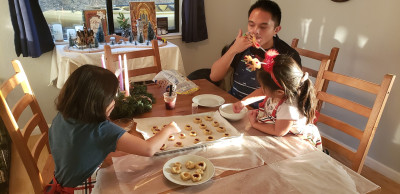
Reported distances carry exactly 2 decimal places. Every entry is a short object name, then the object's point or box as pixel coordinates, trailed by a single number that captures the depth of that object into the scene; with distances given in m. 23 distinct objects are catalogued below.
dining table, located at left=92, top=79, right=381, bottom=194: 1.04
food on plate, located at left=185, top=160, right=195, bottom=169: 1.13
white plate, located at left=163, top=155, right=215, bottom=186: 1.05
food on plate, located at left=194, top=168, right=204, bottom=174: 1.10
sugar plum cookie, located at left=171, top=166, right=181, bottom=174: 1.10
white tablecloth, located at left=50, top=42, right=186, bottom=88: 2.53
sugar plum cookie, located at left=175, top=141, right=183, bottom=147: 1.28
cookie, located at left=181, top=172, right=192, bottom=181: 1.06
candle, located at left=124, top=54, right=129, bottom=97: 1.51
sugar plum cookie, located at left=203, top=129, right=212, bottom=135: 1.40
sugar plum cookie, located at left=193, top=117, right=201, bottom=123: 1.50
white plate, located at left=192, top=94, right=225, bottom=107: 1.72
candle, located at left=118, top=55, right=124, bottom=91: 1.53
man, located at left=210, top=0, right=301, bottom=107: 1.84
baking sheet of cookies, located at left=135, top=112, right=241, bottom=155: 1.29
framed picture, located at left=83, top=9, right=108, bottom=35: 2.89
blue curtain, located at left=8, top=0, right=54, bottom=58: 2.45
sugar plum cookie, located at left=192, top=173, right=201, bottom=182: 1.06
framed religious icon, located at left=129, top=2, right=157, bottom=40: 3.05
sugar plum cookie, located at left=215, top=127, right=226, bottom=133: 1.42
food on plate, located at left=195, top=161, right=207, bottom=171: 1.12
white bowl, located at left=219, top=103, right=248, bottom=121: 1.51
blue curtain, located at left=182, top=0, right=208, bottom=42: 3.30
